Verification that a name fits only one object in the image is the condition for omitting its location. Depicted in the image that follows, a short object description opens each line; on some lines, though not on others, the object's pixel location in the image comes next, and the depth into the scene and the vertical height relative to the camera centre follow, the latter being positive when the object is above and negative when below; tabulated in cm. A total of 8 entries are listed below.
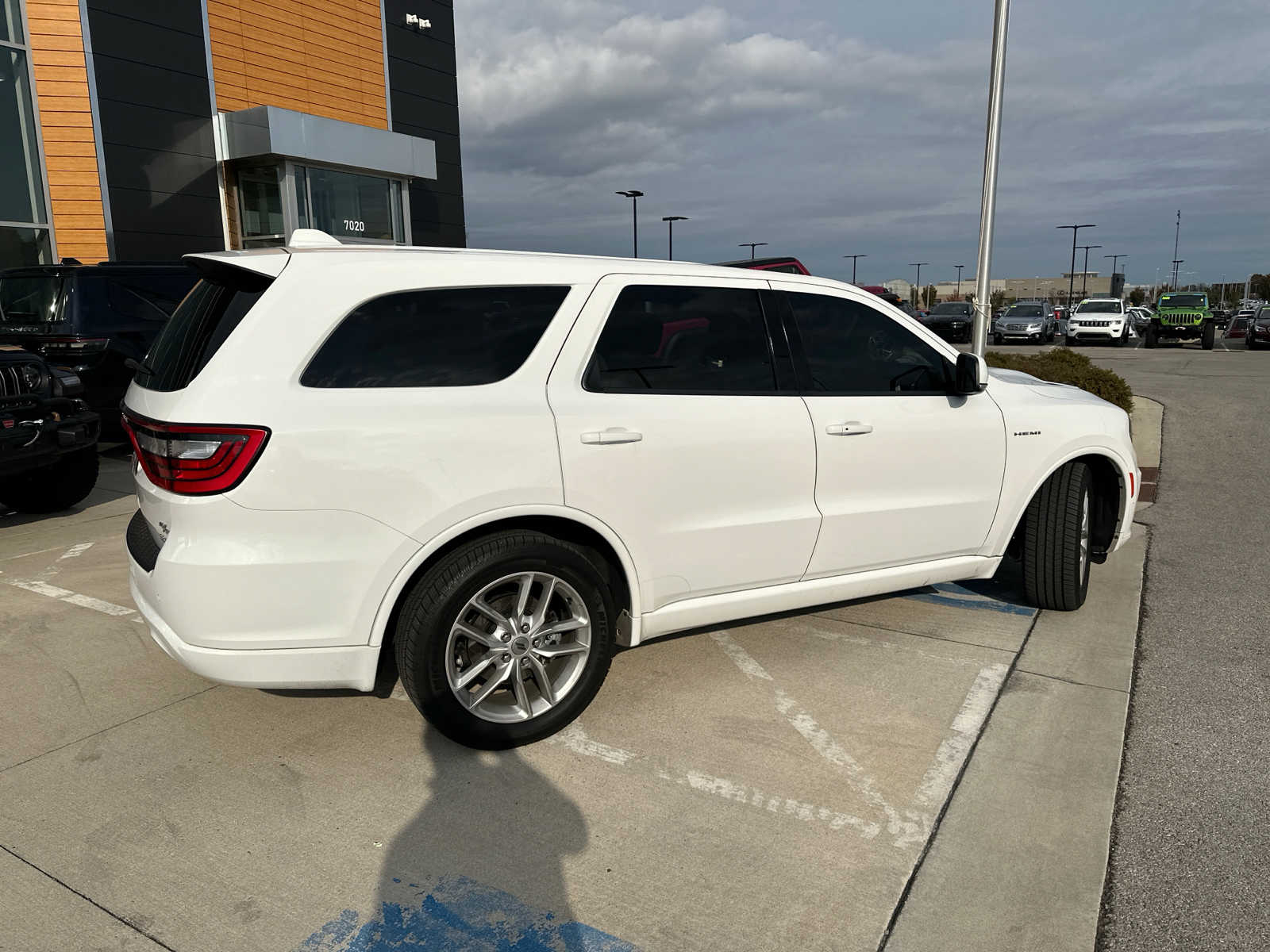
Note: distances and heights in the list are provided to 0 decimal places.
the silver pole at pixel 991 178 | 922 +127
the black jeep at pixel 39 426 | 610 -78
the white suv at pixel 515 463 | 291 -56
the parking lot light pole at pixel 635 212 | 3853 +390
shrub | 1099 -89
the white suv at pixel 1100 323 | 3164 -78
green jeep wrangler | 2947 -76
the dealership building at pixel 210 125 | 1514 +329
